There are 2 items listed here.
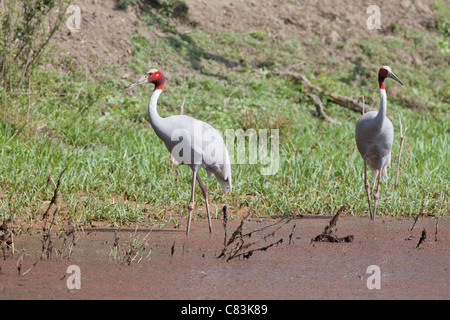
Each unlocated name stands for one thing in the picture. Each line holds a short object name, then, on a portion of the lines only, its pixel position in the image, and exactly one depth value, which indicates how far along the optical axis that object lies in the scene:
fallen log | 22.97
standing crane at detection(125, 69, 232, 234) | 11.68
